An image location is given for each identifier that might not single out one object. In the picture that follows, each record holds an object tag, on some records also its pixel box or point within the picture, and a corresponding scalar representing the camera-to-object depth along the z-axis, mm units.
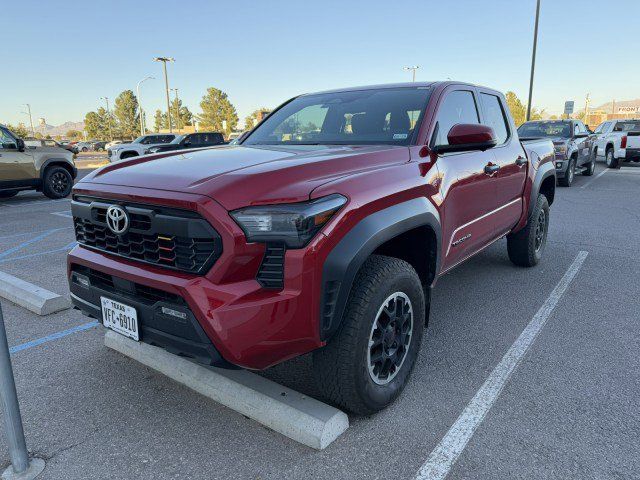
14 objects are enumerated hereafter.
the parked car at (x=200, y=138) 19672
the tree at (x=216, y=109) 71188
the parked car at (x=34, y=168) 10422
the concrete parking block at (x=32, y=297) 4051
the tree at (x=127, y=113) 79062
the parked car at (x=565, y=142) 12500
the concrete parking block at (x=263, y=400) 2367
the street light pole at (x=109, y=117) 81000
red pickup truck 2051
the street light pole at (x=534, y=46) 21594
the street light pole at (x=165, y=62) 41100
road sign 27156
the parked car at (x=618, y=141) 16094
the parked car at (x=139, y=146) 20969
